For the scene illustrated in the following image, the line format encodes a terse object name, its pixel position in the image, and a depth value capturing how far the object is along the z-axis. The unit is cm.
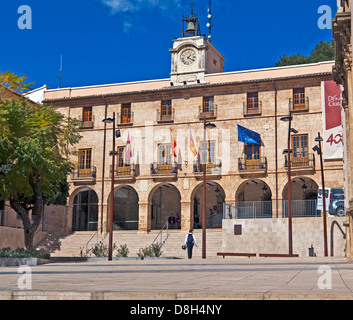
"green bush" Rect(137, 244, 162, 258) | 3256
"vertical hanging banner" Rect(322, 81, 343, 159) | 3931
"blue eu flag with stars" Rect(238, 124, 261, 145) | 3994
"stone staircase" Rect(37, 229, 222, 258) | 3900
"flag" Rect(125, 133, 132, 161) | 4381
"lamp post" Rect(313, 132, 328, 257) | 3528
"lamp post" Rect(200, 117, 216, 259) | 3012
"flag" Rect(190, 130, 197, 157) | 4171
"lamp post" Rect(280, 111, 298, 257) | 3415
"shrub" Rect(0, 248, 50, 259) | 2339
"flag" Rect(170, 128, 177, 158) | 4369
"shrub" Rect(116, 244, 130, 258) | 3262
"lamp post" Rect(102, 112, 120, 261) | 2991
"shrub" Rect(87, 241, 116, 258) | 3334
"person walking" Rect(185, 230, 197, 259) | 2866
